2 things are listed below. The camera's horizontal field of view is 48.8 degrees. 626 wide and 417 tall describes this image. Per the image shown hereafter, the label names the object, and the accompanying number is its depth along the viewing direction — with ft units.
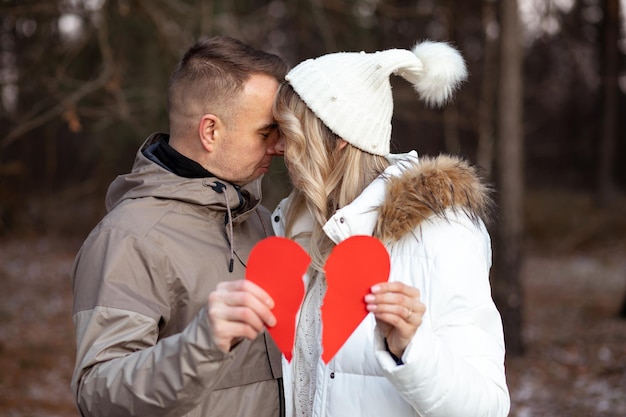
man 4.80
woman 5.23
